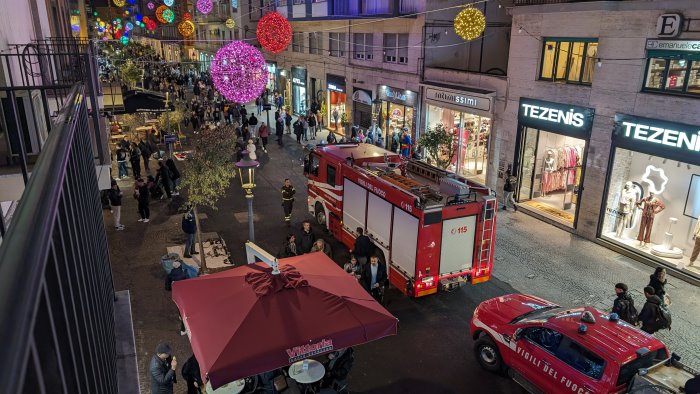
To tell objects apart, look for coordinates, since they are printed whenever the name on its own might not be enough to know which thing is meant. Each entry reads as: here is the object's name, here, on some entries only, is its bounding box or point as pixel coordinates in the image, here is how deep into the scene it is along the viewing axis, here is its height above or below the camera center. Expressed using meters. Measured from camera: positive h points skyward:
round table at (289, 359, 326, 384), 9.22 -5.73
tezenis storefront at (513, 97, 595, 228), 18.03 -4.33
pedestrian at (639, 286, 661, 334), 10.80 -5.43
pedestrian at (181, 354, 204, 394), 9.22 -5.71
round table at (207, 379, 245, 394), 9.04 -5.80
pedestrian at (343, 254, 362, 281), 13.16 -5.54
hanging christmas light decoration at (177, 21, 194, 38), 32.28 +0.52
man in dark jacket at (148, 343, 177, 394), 8.75 -5.36
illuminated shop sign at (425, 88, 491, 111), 21.41 -2.56
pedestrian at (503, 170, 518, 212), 20.05 -5.61
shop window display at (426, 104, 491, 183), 23.30 -4.47
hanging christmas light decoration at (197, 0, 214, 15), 28.75 +1.63
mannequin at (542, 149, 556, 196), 19.89 -4.89
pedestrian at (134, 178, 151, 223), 18.39 -5.44
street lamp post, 13.47 -3.53
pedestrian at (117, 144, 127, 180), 23.55 -5.42
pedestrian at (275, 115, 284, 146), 32.59 -5.46
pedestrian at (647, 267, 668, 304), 11.19 -5.03
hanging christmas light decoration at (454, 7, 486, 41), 17.00 +0.44
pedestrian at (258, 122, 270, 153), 29.64 -5.18
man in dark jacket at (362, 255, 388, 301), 12.88 -5.65
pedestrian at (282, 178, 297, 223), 18.30 -5.45
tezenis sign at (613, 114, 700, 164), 14.34 -2.74
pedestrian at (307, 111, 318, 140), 33.16 -5.27
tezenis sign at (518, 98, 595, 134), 17.33 -2.62
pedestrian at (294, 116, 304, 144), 31.69 -5.30
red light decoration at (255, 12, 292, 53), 20.16 +0.25
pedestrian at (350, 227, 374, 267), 14.20 -5.44
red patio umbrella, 7.53 -4.19
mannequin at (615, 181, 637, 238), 16.53 -5.14
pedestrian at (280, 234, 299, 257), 14.55 -5.59
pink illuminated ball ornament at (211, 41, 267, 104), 18.30 -1.12
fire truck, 12.87 -4.58
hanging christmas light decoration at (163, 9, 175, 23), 32.30 +1.28
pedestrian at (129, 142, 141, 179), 23.03 -5.21
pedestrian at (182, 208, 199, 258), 15.49 -5.51
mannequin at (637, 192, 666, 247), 15.80 -5.08
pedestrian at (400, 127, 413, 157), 25.95 -5.07
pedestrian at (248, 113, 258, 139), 31.53 -5.34
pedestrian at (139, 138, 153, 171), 24.31 -5.11
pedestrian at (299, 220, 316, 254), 14.58 -5.41
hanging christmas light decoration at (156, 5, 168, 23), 33.65 +1.49
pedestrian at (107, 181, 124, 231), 17.67 -5.36
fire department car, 8.56 -5.29
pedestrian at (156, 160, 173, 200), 21.31 -5.57
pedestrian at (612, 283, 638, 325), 10.95 -5.36
